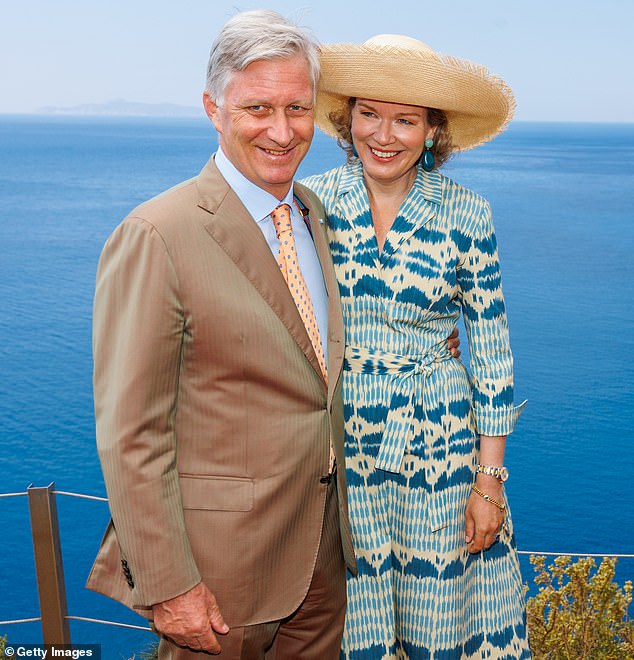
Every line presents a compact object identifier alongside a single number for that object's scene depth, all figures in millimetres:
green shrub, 3696
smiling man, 1617
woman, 2037
